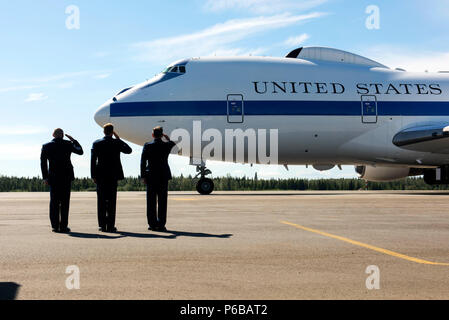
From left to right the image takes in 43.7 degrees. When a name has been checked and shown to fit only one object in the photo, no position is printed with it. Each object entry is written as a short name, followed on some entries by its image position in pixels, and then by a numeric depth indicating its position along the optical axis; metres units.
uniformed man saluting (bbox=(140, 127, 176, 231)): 10.65
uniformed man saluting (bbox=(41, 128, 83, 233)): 10.70
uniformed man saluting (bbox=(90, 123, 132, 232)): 10.66
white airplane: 22.67
